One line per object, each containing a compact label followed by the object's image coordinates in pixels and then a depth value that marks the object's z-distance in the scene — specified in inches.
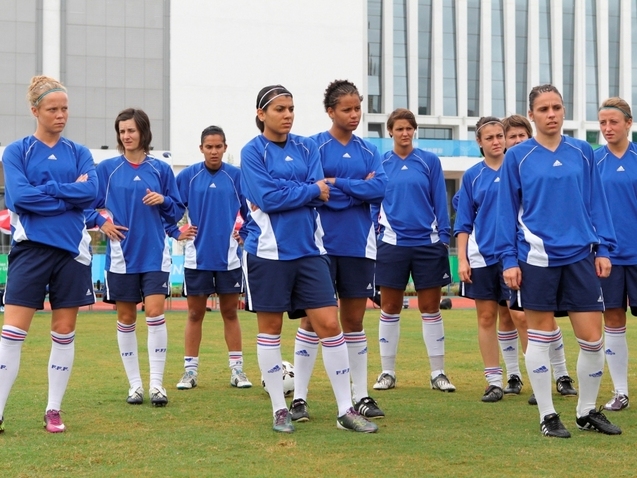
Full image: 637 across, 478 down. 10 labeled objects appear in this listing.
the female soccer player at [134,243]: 331.0
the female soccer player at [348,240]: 289.0
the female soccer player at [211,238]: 377.1
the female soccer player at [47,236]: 263.3
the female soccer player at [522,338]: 342.0
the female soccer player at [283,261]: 264.8
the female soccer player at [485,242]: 339.0
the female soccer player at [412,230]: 358.3
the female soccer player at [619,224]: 299.6
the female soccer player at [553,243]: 252.5
